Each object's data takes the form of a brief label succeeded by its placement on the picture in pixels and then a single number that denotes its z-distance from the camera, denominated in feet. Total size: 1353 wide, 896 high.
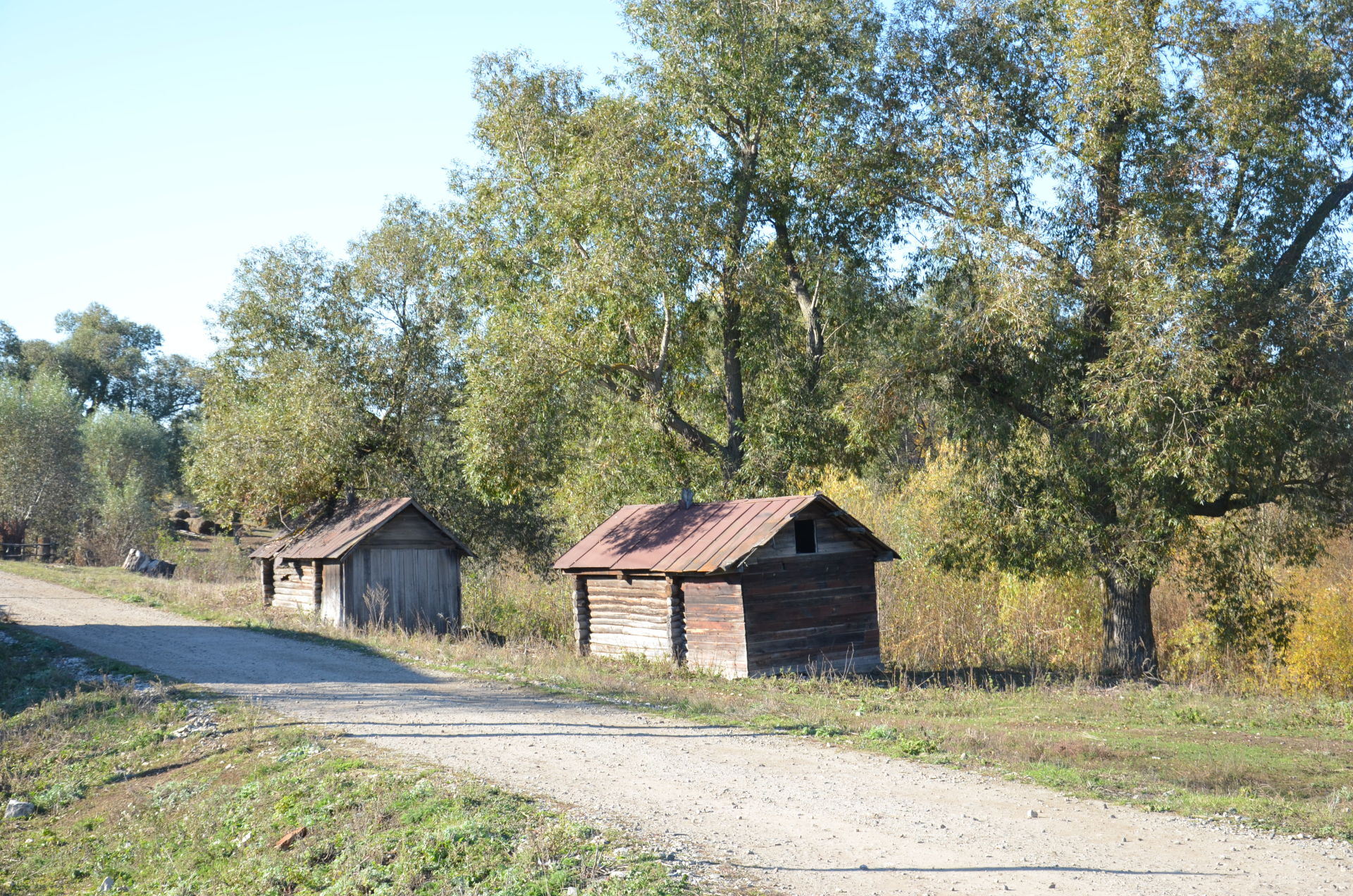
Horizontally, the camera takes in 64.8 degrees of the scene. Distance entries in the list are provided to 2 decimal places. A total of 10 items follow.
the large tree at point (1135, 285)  56.49
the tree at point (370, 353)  110.01
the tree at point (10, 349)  244.42
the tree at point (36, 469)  162.20
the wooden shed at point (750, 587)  63.21
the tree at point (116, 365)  258.57
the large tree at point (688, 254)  77.66
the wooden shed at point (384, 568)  91.20
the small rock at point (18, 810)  38.06
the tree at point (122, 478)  156.76
